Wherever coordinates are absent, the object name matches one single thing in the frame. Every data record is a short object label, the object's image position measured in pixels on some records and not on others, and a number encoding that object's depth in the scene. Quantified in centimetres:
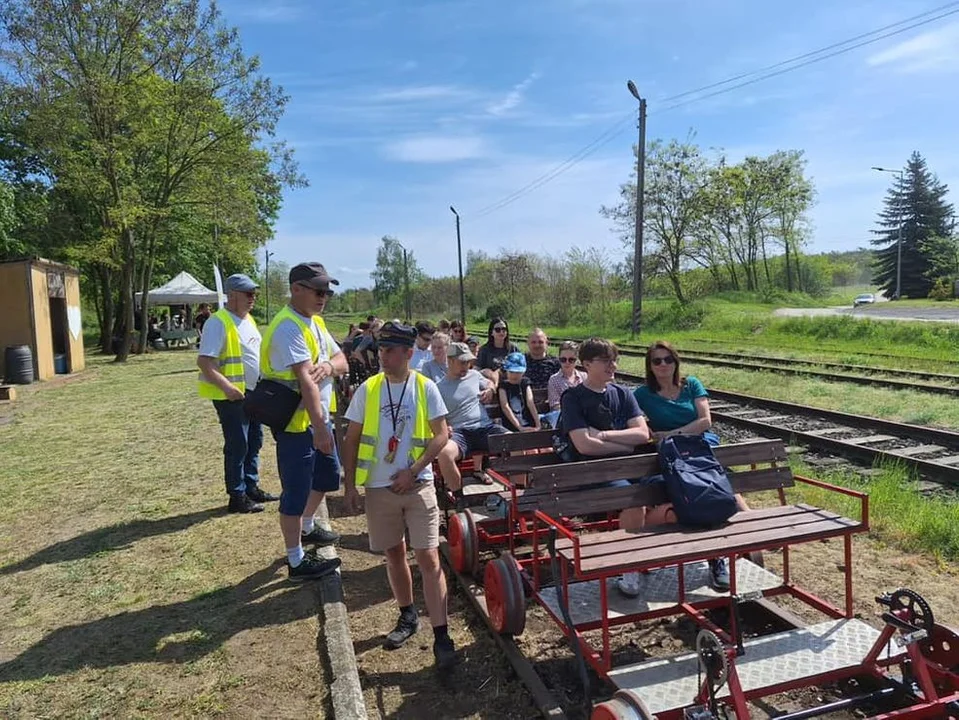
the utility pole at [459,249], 4066
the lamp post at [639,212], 2319
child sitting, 679
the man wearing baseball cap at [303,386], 437
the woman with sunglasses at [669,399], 481
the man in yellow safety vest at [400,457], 376
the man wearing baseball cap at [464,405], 627
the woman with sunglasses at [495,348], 818
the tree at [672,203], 3603
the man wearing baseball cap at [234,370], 578
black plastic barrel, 1655
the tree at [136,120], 2203
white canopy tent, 3155
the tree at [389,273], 9575
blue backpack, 366
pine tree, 5338
